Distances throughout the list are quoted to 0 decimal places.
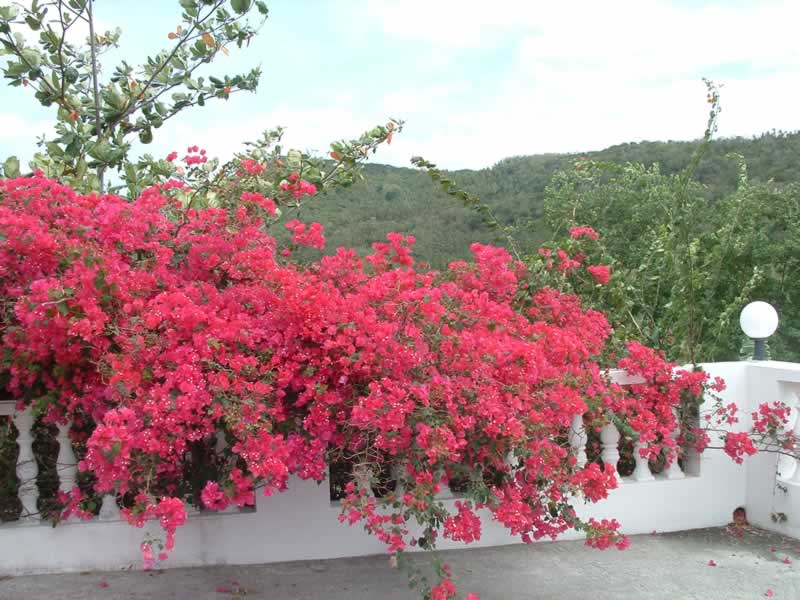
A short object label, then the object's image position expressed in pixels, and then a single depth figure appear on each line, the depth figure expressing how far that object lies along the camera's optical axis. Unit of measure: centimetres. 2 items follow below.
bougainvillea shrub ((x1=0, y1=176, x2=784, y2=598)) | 283
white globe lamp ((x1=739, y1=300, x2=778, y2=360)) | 447
